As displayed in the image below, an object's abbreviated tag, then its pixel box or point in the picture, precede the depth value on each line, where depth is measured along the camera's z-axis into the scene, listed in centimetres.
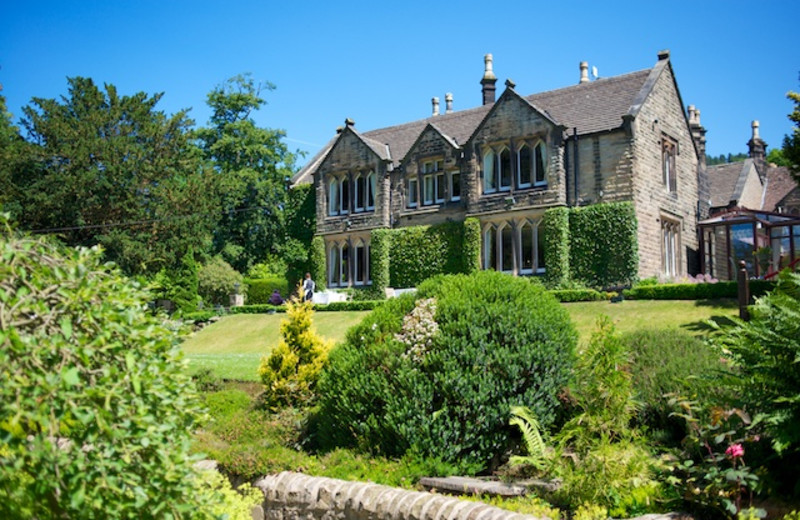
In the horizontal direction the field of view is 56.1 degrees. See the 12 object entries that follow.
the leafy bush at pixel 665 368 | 863
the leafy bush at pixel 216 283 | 4362
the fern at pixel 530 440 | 853
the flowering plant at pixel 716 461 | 671
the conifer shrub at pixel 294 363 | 1293
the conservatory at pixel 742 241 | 3106
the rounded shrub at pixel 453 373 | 935
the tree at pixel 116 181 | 4293
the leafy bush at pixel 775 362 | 661
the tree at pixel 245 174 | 5284
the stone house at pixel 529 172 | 3030
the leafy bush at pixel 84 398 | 390
